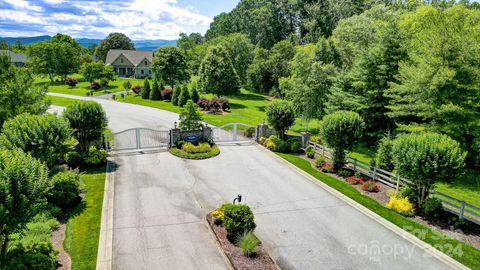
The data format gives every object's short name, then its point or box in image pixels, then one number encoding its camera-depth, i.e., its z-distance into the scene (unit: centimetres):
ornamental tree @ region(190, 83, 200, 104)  4623
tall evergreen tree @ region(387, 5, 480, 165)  2069
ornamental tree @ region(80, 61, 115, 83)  5969
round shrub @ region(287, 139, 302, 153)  2574
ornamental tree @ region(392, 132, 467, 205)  1461
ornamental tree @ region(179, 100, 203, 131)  2480
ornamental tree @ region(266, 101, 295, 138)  2566
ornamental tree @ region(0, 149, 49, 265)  924
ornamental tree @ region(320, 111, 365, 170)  2044
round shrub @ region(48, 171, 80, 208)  1495
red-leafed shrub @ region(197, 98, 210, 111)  4295
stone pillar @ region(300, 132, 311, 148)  2633
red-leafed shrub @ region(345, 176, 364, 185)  1989
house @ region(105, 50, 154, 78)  8600
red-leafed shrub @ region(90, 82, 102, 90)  5978
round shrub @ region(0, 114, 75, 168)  1530
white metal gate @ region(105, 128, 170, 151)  2440
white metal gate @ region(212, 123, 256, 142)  2802
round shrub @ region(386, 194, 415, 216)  1603
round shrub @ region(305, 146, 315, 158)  2461
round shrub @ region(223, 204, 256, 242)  1298
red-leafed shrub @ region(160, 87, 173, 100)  4861
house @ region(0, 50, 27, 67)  9456
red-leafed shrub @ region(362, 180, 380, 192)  1878
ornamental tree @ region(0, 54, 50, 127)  2202
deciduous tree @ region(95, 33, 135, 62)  11062
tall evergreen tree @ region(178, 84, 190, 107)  4438
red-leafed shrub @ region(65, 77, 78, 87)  6281
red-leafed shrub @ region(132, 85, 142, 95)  5381
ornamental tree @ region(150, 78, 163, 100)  4922
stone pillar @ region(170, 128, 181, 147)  2473
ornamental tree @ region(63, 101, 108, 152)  2059
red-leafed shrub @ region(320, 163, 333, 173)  2184
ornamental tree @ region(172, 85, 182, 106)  4547
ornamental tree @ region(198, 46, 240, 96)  4841
